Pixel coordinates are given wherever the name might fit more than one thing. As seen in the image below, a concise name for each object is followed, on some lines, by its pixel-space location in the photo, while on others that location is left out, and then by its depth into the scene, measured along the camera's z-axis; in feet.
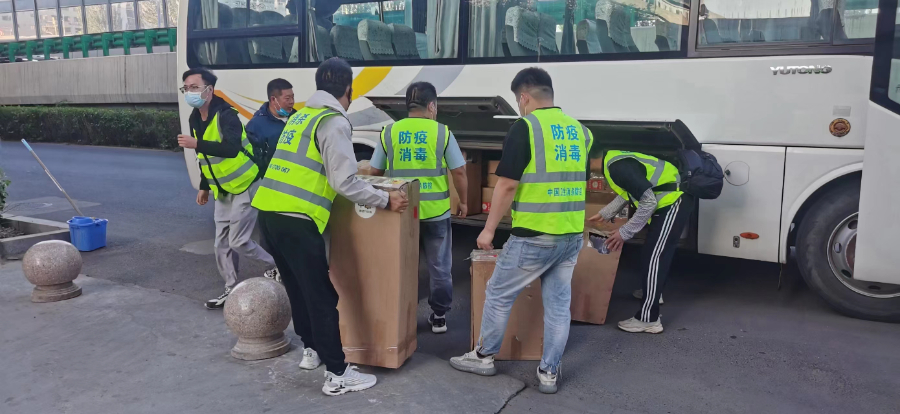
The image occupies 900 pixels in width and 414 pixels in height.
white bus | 16.38
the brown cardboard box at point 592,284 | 16.60
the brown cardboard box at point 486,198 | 21.98
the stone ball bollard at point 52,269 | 18.49
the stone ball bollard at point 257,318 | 14.49
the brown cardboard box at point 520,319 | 14.49
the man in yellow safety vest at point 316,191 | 11.83
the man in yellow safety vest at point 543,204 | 11.99
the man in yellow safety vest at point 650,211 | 15.33
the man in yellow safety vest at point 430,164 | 15.87
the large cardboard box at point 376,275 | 12.82
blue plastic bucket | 24.73
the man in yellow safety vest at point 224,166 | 17.30
